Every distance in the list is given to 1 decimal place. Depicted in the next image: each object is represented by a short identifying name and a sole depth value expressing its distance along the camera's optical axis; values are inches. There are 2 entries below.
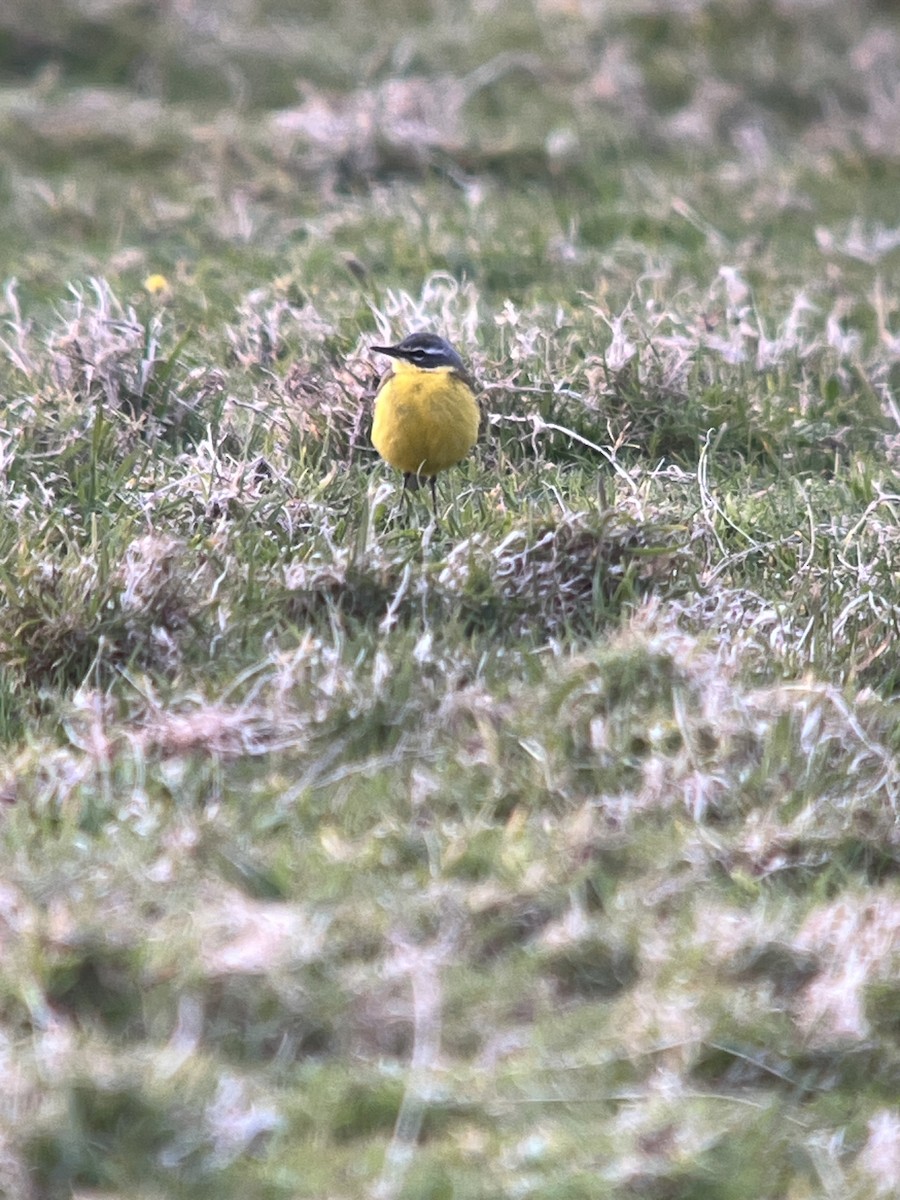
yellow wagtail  415.8
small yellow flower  581.6
